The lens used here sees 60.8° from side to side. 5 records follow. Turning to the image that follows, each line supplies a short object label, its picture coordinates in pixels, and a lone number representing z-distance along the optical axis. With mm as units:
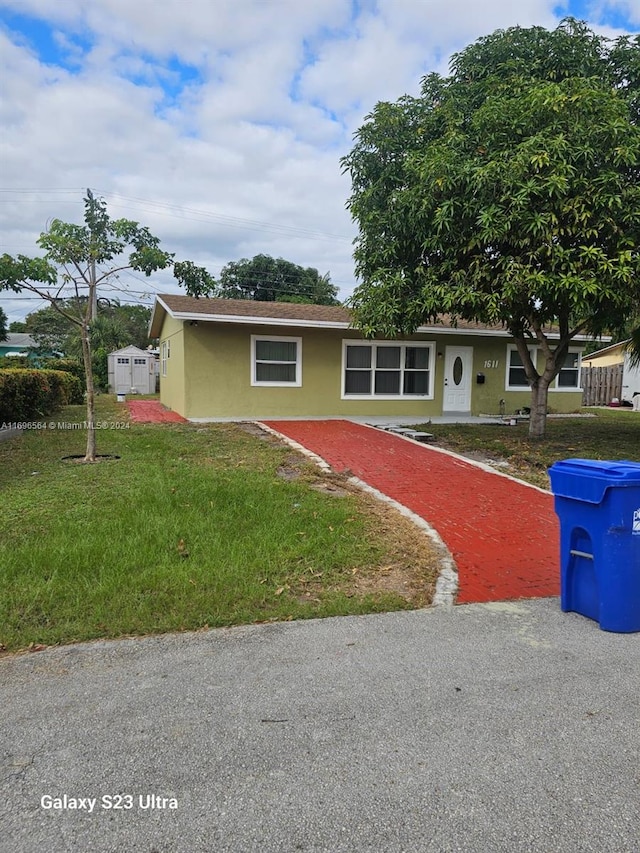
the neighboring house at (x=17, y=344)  40862
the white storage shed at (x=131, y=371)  28344
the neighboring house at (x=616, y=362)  25078
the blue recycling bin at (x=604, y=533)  3586
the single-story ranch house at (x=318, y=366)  14477
